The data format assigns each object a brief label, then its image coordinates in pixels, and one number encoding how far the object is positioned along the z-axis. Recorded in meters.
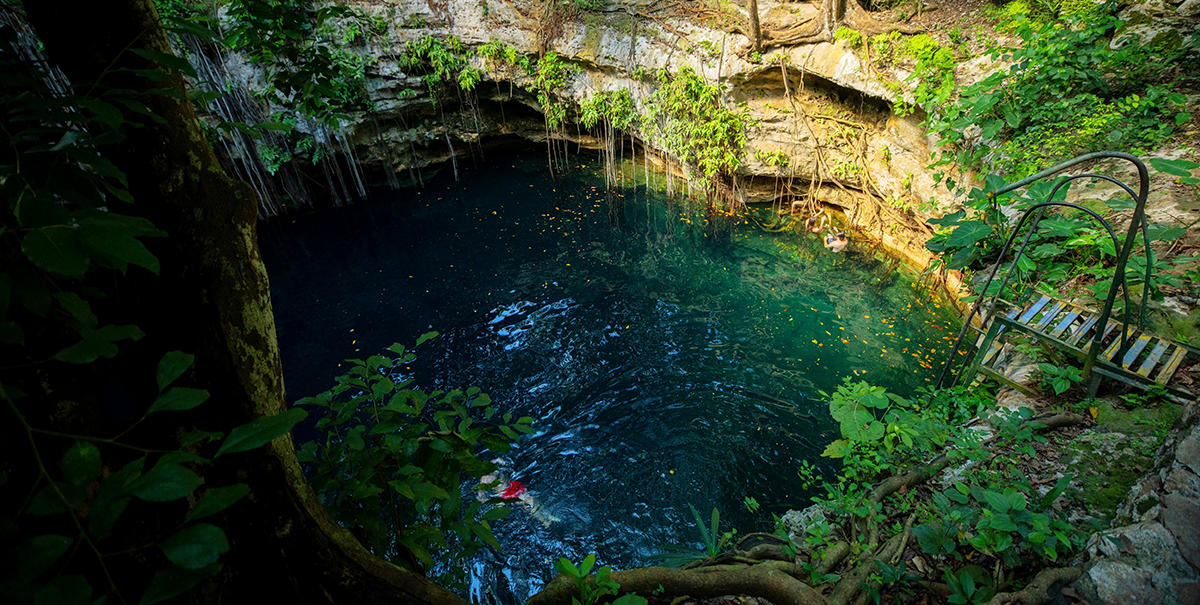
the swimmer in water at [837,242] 7.47
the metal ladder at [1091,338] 2.70
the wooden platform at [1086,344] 3.06
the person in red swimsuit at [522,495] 3.80
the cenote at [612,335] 3.96
